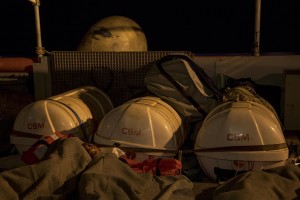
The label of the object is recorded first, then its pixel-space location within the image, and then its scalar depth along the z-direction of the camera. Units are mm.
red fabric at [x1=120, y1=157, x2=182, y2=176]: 2477
